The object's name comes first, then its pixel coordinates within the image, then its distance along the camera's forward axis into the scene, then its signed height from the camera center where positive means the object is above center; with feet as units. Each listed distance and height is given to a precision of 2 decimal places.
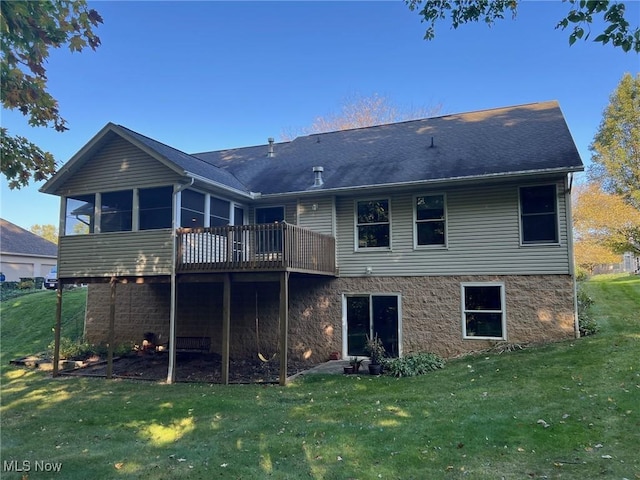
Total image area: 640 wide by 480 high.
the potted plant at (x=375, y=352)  34.88 -6.13
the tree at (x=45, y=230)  232.32 +27.11
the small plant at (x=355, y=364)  35.81 -6.79
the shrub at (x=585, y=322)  35.81 -3.61
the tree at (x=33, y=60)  16.24 +8.72
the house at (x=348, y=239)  36.04 +3.49
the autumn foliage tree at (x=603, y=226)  65.67 +7.87
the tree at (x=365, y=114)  108.17 +40.76
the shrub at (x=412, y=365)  33.76 -6.58
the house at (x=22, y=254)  108.27 +7.17
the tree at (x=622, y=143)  68.33 +21.02
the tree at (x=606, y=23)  15.07 +8.89
